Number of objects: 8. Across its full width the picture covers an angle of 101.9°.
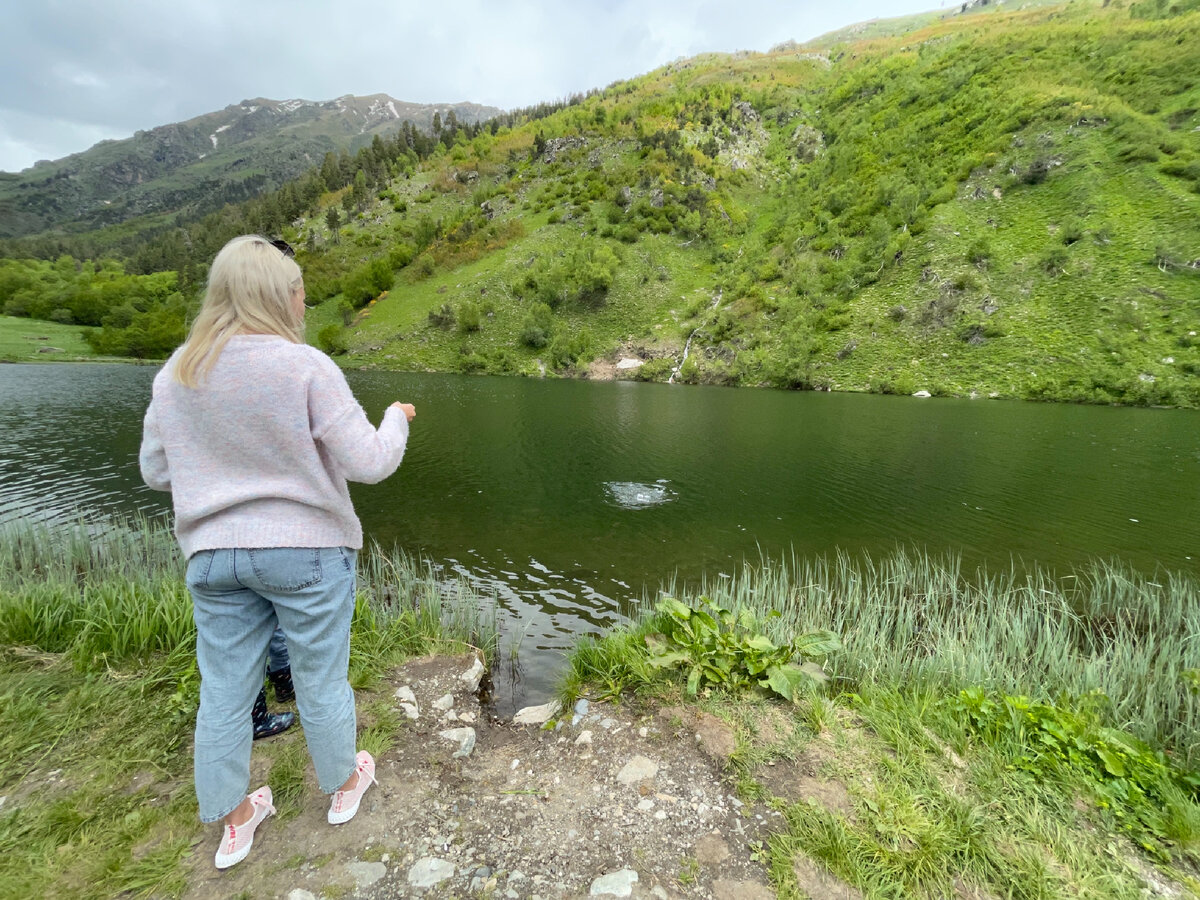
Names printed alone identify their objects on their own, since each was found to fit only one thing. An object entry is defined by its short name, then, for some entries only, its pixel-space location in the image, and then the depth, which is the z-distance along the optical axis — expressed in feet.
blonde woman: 7.02
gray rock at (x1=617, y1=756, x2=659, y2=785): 10.39
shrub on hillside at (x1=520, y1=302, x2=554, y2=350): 167.63
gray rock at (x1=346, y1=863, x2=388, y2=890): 7.62
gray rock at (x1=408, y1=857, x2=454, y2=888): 7.73
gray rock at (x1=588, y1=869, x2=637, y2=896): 7.66
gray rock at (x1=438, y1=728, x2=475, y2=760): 11.79
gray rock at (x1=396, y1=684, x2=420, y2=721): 12.84
